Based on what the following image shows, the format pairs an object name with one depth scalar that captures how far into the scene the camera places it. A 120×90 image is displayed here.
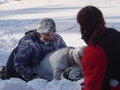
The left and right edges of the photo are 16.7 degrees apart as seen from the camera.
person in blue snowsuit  5.59
